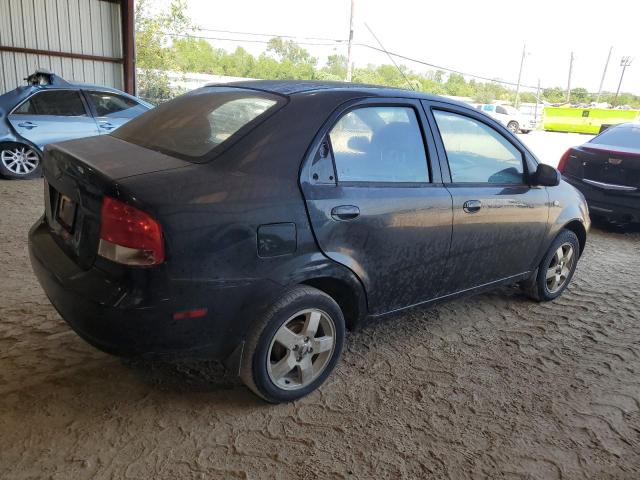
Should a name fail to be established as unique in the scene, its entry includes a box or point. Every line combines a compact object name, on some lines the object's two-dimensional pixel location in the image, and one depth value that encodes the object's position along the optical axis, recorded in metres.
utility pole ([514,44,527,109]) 44.86
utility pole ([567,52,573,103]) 53.03
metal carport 10.10
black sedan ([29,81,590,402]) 2.12
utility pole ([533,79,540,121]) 30.01
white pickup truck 28.19
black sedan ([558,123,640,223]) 6.35
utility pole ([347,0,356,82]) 24.06
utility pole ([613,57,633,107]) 57.72
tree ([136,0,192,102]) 20.33
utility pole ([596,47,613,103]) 56.57
